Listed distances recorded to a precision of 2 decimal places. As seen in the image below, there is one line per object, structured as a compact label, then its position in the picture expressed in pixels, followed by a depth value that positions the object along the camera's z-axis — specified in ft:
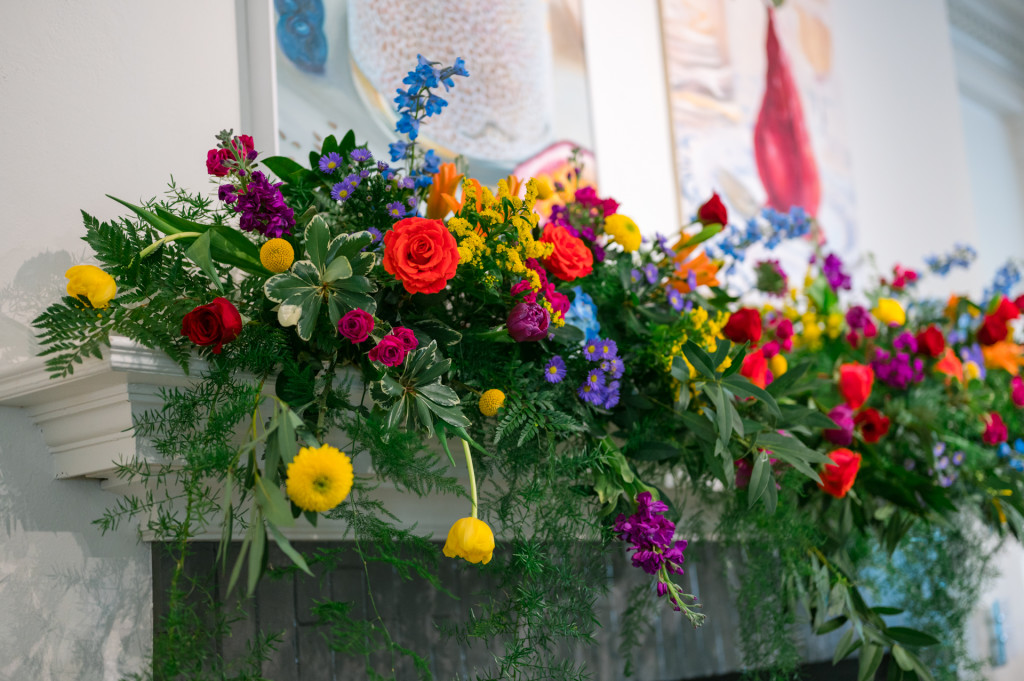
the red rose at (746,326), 4.47
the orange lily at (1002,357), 6.82
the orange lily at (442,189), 3.90
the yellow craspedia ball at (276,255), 3.05
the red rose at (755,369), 4.37
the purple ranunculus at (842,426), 4.82
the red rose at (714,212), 4.59
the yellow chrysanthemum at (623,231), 4.31
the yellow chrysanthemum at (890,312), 5.99
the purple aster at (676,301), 4.27
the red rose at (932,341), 5.94
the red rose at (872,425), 5.21
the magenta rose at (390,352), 2.86
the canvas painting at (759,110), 6.93
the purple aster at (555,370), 3.51
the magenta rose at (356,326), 2.87
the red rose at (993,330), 6.42
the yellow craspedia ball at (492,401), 3.28
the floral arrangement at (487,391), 2.94
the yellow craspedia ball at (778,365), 5.05
